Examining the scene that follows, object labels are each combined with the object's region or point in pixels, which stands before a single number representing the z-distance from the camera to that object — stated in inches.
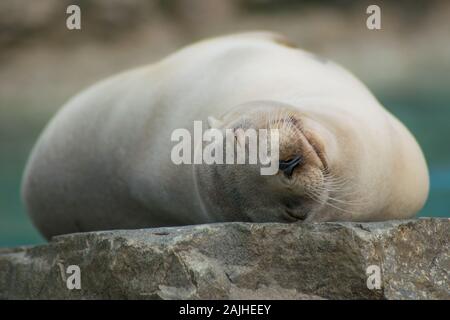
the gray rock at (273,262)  162.7
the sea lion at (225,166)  175.2
